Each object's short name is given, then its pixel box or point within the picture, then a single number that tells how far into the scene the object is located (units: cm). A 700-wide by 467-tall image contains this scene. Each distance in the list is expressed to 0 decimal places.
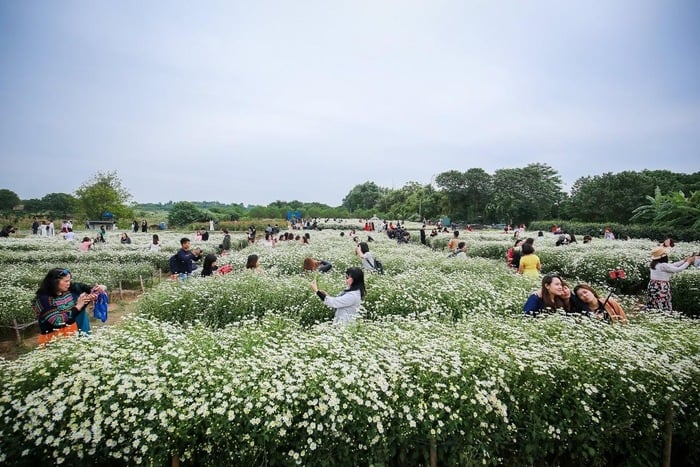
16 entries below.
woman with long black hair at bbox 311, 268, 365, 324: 578
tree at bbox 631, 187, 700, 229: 2714
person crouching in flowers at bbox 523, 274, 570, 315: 576
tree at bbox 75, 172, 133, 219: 5231
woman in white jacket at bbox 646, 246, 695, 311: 841
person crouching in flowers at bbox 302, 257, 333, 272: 1000
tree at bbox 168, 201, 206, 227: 6369
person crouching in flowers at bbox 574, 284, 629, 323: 559
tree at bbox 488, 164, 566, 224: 6700
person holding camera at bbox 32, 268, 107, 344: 499
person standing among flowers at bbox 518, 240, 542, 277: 942
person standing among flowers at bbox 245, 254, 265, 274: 936
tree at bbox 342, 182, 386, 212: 12506
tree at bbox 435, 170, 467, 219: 7944
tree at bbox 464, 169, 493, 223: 7762
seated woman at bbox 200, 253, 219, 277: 988
